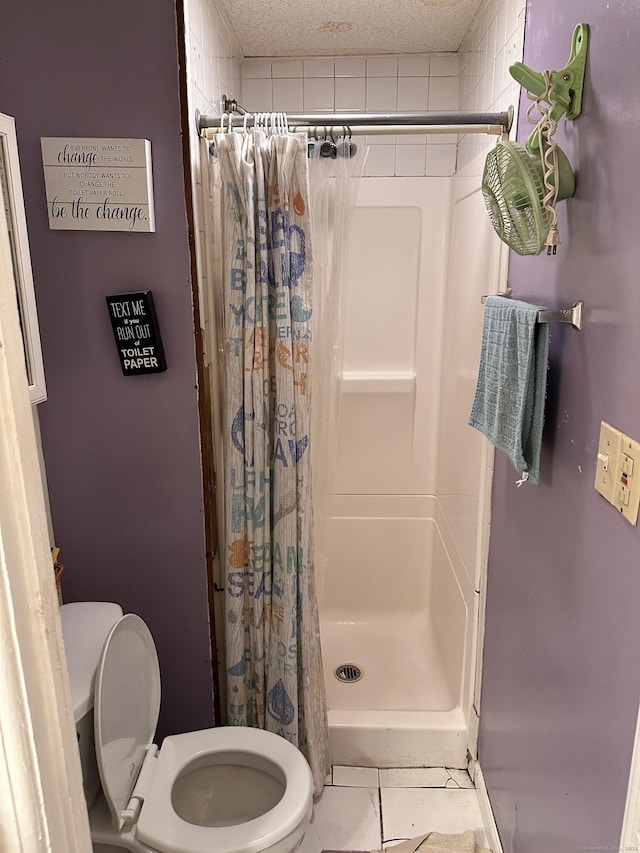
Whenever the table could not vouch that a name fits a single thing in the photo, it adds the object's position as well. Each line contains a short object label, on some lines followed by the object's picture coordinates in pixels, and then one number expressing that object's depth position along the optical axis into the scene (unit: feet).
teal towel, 4.04
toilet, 4.25
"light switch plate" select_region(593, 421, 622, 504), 3.12
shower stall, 6.51
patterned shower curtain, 5.26
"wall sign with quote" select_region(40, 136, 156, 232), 4.93
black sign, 5.22
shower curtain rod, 5.13
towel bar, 3.64
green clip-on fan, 3.57
